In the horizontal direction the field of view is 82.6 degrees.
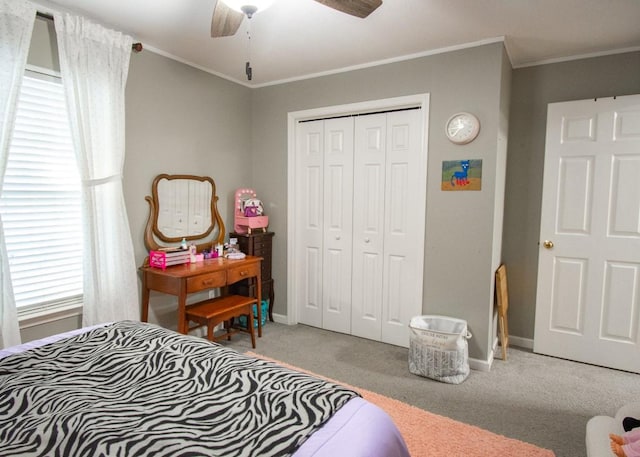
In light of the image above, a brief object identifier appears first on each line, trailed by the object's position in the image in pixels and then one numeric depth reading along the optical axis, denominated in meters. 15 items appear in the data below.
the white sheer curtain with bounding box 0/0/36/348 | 2.00
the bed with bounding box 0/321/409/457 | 1.02
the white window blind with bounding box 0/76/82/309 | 2.19
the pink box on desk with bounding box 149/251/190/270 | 2.84
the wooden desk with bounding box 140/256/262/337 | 2.70
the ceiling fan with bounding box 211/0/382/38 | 1.74
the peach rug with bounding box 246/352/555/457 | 1.92
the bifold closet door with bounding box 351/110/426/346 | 3.15
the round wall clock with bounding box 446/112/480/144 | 2.79
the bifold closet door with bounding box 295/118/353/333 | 3.52
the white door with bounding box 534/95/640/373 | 2.83
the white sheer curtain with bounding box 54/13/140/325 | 2.32
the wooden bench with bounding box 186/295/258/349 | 2.86
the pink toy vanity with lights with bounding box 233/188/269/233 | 3.63
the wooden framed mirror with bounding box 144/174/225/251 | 2.97
